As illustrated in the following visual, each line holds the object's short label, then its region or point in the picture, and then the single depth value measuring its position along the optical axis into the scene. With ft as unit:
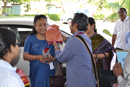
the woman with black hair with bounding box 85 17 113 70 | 9.89
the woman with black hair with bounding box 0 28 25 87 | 3.58
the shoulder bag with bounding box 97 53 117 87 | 9.53
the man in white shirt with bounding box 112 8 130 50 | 17.30
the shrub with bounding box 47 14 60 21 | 83.64
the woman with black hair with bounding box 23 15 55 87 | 8.99
